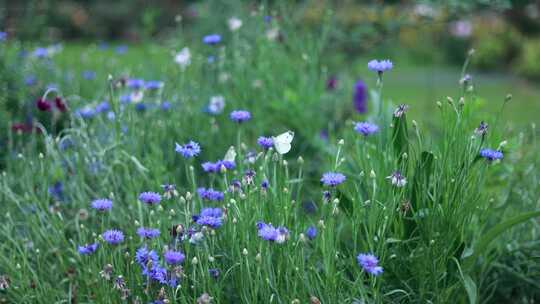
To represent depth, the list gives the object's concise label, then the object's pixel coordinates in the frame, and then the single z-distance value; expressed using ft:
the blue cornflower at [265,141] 6.58
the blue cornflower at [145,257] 5.98
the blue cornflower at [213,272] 6.26
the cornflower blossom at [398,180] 6.33
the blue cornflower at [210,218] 6.11
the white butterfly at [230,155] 7.14
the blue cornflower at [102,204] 6.43
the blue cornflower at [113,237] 6.12
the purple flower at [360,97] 13.65
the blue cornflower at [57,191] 9.26
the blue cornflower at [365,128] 6.79
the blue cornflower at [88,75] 15.16
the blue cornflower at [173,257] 5.72
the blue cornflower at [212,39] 9.91
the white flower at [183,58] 10.94
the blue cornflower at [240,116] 7.24
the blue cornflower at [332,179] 6.14
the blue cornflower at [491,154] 6.42
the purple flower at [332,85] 13.28
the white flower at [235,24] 11.59
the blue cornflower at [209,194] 6.70
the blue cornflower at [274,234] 5.65
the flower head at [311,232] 7.21
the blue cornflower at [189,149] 6.55
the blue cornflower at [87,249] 6.48
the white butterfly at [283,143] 6.57
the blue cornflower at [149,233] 6.23
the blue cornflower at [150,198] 6.32
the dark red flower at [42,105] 9.19
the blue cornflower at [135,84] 10.71
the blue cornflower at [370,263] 5.62
